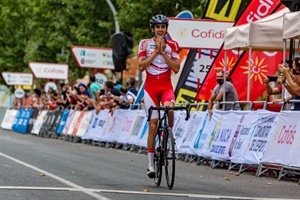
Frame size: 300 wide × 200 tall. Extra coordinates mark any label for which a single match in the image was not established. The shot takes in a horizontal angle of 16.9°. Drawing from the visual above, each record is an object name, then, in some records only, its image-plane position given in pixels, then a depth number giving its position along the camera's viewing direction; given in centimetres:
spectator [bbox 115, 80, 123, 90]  2981
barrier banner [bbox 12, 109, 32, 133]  4522
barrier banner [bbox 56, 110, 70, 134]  3553
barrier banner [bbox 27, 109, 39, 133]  4386
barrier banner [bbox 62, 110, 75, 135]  3428
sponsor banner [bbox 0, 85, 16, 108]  9155
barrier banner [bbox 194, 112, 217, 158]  1972
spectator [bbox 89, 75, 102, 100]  3166
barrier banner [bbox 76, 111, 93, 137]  3134
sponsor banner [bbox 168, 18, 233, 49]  2531
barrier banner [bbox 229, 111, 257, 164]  1775
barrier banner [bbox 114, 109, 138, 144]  2619
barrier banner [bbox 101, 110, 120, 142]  2766
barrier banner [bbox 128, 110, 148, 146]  2491
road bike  1294
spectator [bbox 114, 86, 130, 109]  2789
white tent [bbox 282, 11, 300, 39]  1727
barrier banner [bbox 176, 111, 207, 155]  2073
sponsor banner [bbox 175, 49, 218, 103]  2634
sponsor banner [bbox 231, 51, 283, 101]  2492
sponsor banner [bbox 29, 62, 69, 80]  5166
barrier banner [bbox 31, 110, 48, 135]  4062
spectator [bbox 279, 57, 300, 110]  1595
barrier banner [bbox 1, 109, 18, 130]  5009
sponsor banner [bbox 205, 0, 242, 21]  2678
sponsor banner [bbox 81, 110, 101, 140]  3036
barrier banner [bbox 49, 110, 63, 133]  3696
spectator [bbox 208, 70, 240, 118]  2058
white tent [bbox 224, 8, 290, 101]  2056
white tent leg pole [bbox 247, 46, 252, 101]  2134
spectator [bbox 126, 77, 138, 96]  2828
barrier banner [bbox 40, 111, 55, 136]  3841
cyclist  1319
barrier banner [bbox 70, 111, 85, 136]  3256
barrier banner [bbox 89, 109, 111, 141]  2914
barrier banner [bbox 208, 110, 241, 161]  1862
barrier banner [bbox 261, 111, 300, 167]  1554
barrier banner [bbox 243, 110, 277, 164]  1690
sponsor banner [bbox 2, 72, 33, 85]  6588
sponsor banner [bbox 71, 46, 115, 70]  3891
